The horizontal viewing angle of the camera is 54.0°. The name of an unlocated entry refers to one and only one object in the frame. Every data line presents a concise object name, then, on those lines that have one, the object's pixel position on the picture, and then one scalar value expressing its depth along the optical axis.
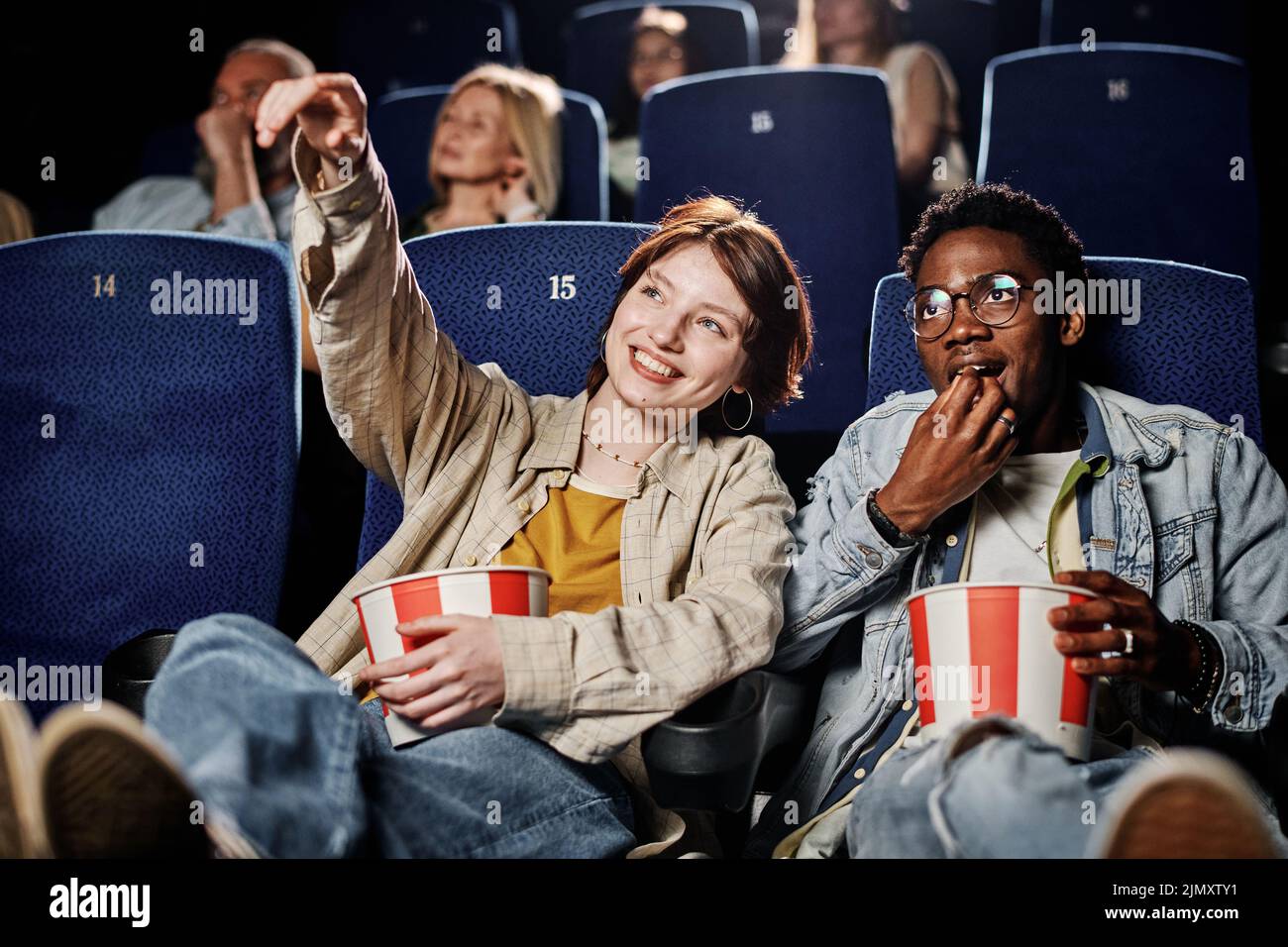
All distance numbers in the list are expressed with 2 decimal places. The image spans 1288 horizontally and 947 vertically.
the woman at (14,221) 2.20
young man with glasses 1.18
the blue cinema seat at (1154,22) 2.48
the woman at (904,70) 2.49
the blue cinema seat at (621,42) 2.87
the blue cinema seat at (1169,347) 1.47
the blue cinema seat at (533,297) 1.55
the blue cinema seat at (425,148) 2.33
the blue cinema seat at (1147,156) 1.90
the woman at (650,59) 2.85
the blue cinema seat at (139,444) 1.53
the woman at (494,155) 2.26
